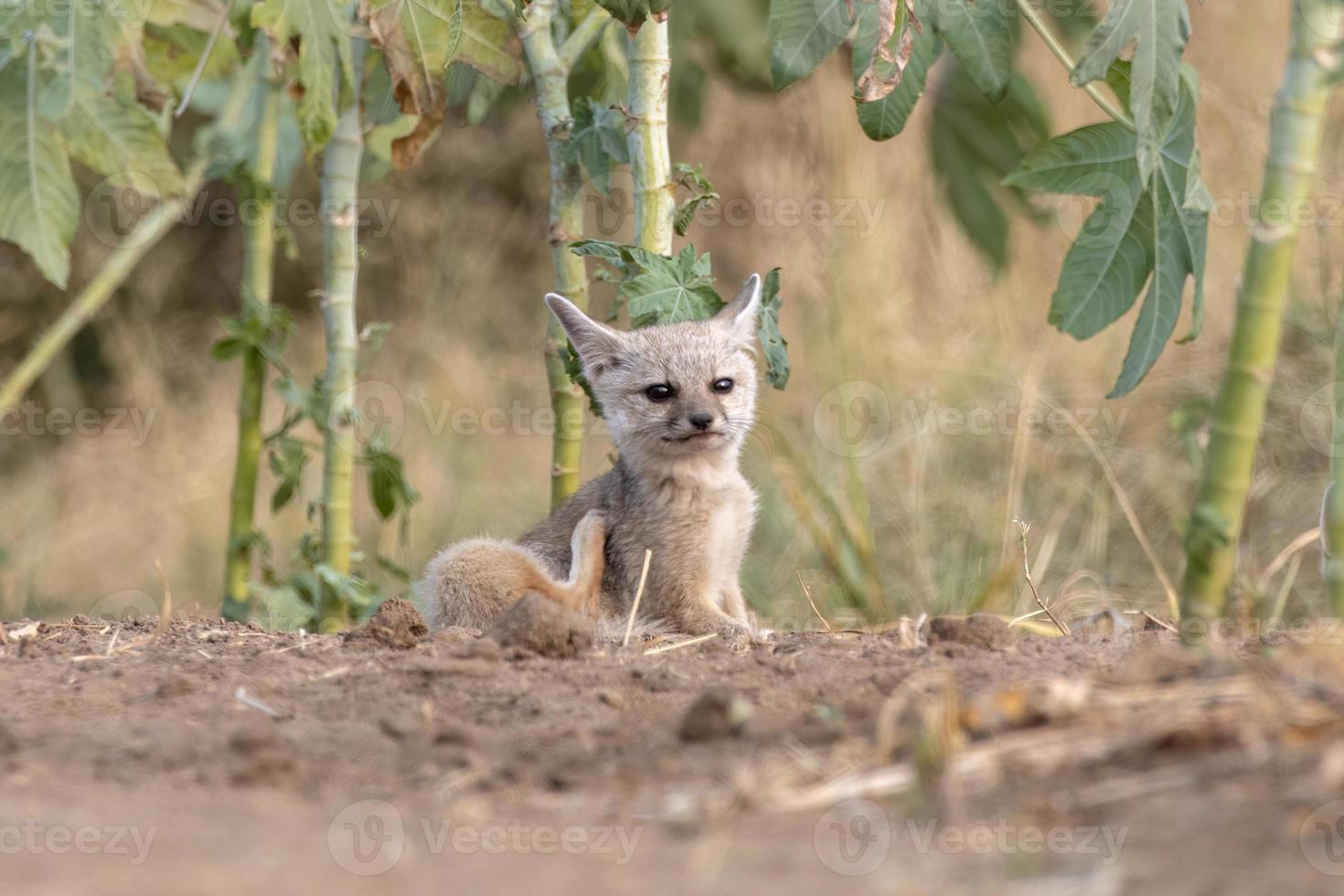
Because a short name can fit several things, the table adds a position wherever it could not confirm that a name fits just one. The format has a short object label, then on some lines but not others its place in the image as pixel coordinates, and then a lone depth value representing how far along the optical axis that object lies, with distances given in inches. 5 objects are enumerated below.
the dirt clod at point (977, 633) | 246.2
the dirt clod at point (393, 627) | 265.4
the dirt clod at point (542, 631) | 242.8
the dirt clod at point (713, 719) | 183.6
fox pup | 331.6
